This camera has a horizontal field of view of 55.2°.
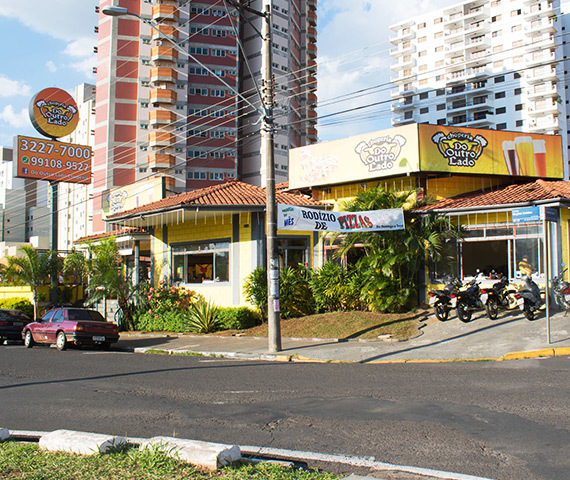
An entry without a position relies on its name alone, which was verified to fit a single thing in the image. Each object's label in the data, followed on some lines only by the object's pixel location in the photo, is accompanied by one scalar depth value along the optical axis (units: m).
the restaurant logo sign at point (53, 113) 33.06
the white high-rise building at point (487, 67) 78.12
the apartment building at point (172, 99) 69.00
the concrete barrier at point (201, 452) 4.72
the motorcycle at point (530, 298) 14.80
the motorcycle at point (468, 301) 15.71
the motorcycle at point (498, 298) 15.56
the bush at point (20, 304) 30.27
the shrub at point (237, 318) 19.64
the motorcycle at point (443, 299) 16.09
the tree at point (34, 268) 28.47
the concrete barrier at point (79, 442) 5.14
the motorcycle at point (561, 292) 15.06
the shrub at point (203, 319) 19.86
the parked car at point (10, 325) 20.81
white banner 16.67
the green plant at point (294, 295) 19.23
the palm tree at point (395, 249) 17.23
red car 17.17
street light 14.19
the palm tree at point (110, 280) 22.19
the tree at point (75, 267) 28.57
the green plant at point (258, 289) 19.52
